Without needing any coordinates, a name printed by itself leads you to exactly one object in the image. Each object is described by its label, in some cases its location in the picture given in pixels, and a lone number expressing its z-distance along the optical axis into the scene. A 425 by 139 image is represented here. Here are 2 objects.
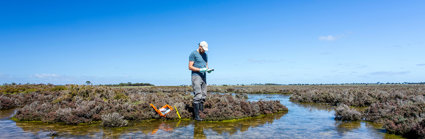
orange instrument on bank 8.53
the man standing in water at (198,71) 7.95
